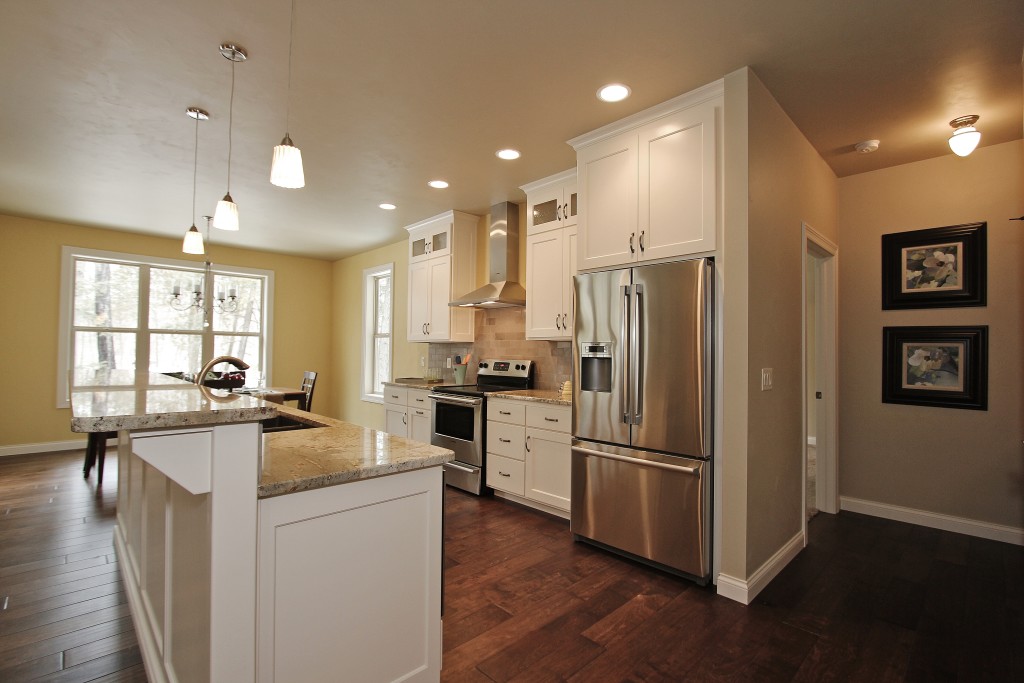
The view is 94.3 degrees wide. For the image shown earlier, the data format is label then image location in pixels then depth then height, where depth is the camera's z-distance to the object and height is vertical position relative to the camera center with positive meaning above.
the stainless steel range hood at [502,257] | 4.38 +0.87
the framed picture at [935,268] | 3.19 +0.61
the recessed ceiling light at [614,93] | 2.51 +1.40
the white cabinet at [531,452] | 3.35 -0.77
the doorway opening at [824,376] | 3.60 -0.17
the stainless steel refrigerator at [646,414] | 2.46 -0.35
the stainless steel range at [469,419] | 3.96 -0.61
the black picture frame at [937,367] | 3.16 -0.08
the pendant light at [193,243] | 3.27 +0.71
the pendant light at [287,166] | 1.87 +0.71
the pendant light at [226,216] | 2.52 +0.70
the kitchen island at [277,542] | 1.13 -0.54
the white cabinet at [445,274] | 4.88 +0.79
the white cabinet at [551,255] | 3.66 +0.76
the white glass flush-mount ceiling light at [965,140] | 2.63 +1.20
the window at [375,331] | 6.59 +0.24
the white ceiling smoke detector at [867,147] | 3.10 +1.37
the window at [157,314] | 5.59 +0.40
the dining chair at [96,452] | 4.20 -0.97
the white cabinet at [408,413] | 4.56 -0.65
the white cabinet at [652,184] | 2.53 +0.97
